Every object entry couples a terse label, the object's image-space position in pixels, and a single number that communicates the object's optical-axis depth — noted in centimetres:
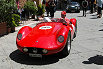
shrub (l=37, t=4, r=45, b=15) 1667
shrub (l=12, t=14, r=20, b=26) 1049
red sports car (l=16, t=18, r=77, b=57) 538
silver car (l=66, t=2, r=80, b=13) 2363
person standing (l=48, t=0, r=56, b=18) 1729
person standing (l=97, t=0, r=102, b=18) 1616
